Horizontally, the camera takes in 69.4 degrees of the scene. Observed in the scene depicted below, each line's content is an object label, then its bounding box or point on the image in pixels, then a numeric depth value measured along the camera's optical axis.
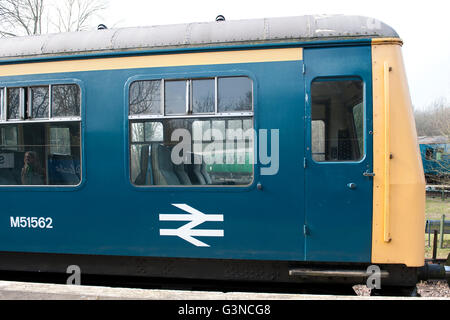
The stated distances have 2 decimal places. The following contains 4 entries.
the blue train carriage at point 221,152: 3.13
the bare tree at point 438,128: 11.62
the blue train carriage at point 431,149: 21.07
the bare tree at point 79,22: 17.30
